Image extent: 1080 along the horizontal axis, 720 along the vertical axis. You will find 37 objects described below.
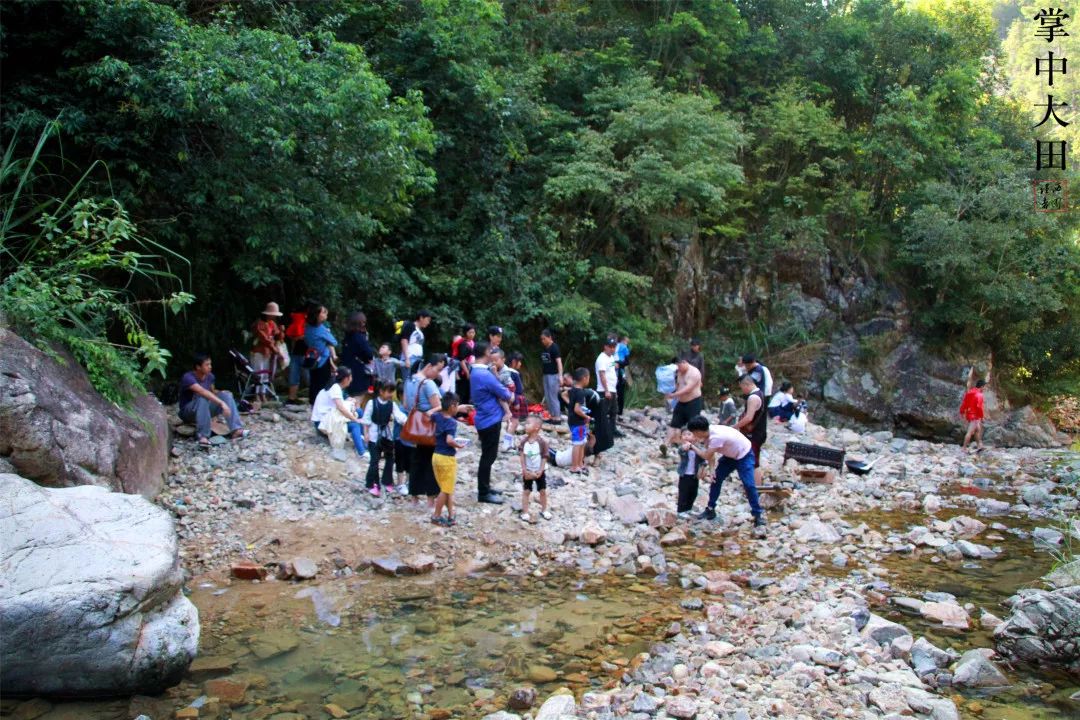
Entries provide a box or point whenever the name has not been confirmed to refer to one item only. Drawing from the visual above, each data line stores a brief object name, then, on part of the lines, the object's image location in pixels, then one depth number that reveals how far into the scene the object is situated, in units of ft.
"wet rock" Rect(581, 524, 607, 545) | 28.91
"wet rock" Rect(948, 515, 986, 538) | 32.68
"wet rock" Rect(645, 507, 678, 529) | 30.94
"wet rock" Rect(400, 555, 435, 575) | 25.70
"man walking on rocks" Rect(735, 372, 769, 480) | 33.47
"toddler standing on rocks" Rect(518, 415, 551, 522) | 29.48
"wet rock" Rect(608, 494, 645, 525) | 31.27
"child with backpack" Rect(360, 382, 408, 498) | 30.71
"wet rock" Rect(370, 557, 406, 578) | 25.50
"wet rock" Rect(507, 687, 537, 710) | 17.81
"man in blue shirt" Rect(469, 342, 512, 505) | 29.94
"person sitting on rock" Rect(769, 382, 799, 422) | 52.85
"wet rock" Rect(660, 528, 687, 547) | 29.58
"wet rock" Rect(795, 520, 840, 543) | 30.30
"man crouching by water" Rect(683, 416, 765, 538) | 29.86
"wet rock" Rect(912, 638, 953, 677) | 19.63
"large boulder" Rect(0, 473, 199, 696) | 15.92
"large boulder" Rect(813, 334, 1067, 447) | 67.82
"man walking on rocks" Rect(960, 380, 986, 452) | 55.06
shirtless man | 36.83
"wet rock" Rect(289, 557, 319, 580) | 24.91
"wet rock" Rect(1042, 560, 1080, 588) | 25.02
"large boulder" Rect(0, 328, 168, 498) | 22.07
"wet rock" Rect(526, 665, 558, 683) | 19.35
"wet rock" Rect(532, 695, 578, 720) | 17.13
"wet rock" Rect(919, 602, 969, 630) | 22.73
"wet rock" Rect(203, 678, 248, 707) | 17.70
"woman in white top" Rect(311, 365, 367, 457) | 33.68
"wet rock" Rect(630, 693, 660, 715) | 17.40
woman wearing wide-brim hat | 39.40
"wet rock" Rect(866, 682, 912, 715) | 17.51
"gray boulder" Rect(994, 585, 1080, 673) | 19.93
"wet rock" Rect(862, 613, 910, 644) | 20.92
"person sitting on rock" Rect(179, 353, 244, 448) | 32.85
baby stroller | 39.42
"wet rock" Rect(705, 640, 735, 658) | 20.18
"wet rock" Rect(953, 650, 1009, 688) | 19.16
